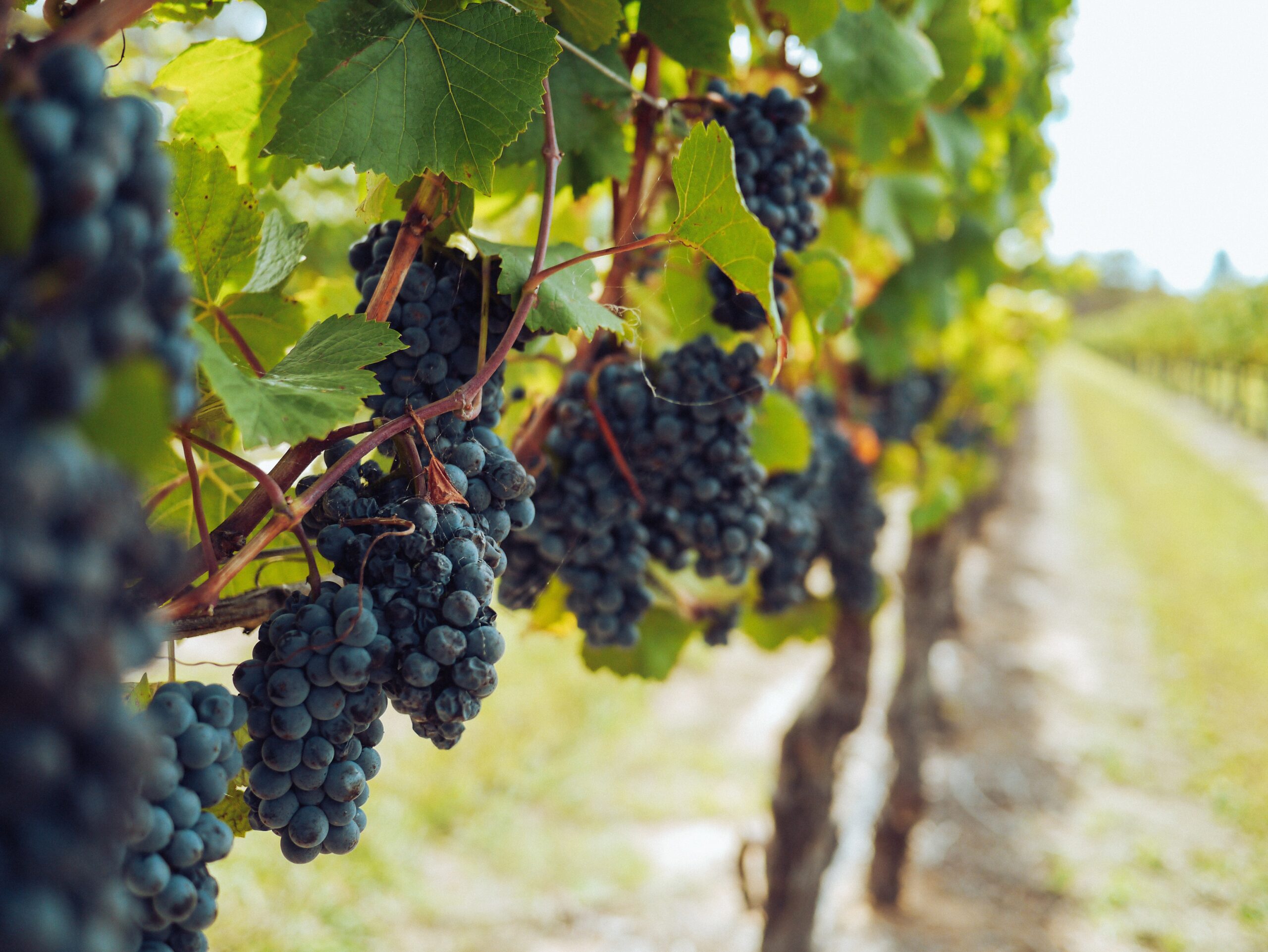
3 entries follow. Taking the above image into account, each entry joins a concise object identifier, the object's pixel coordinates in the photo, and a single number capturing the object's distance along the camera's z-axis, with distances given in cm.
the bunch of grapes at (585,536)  146
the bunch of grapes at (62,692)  40
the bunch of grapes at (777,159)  136
